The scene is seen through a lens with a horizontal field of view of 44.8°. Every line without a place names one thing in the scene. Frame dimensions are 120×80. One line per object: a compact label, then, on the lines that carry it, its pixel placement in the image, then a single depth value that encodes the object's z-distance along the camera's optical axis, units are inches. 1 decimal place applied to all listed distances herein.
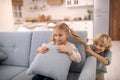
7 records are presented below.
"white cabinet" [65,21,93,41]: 197.3
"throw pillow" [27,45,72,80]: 48.8
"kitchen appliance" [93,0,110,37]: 203.8
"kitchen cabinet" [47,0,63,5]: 224.8
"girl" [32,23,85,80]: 52.3
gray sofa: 59.9
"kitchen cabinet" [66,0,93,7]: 213.7
